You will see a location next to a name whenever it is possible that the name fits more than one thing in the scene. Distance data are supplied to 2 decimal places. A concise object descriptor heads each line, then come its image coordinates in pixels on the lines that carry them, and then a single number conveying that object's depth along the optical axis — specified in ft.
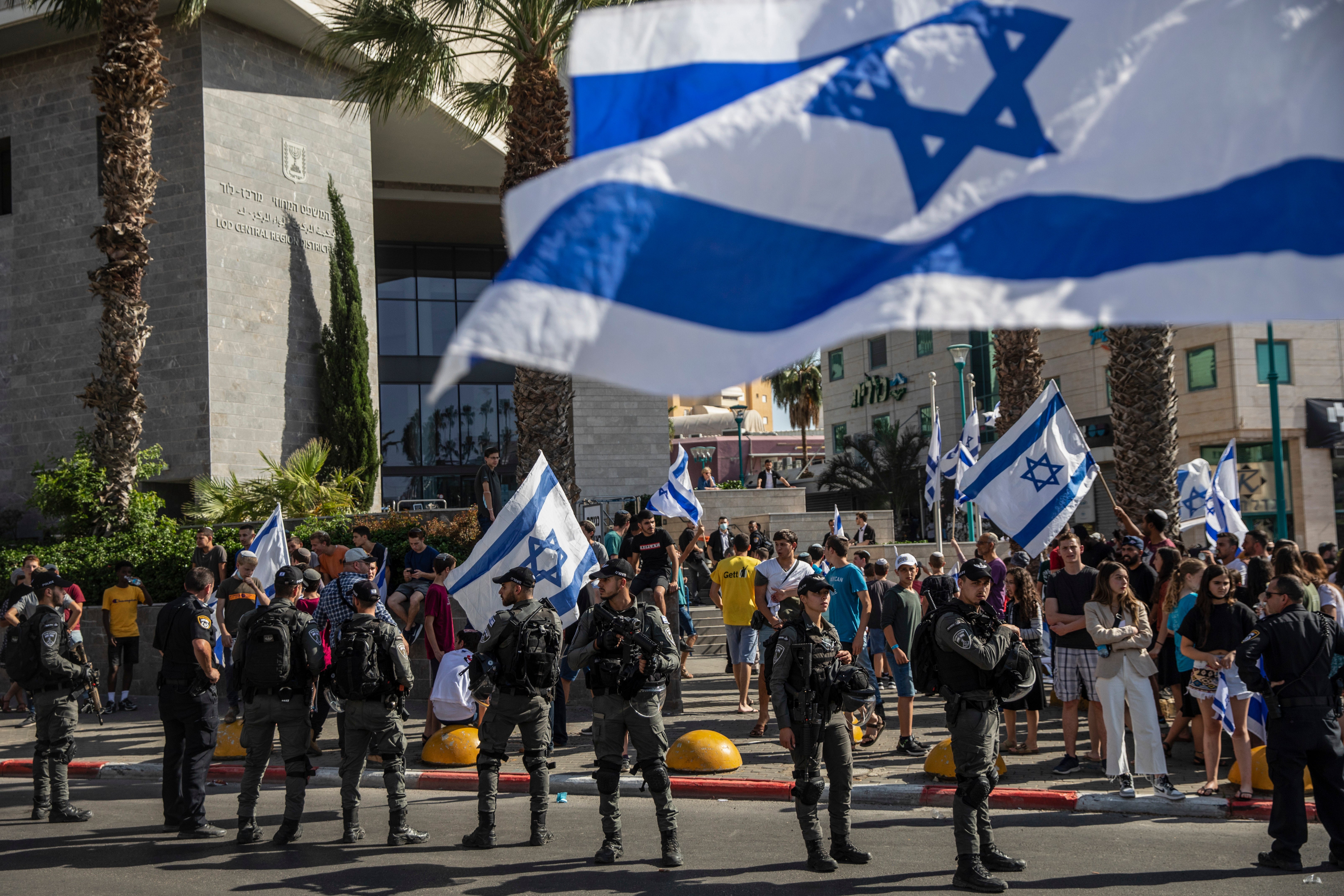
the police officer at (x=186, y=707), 29.14
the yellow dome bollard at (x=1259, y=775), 29.68
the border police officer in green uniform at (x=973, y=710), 22.24
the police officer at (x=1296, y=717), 23.18
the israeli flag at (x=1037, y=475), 34.96
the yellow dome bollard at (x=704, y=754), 35.06
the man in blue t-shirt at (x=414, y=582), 42.63
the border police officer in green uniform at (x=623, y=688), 25.13
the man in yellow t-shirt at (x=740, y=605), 42.73
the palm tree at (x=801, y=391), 220.02
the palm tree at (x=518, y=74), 54.85
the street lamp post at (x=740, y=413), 130.62
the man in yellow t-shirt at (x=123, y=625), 51.11
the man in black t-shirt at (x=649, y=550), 45.73
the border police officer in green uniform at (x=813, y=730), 23.97
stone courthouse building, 76.13
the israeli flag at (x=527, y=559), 32.83
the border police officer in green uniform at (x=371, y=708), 27.86
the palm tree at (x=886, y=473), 148.46
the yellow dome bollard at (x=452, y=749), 37.35
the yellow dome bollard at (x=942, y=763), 32.73
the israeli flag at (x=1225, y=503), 54.54
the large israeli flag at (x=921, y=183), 8.14
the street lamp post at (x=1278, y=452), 82.43
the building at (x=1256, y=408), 113.09
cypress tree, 82.43
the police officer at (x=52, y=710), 30.66
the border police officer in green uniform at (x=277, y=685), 28.12
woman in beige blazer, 29.91
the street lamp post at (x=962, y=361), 84.33
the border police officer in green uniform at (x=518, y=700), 26.94
